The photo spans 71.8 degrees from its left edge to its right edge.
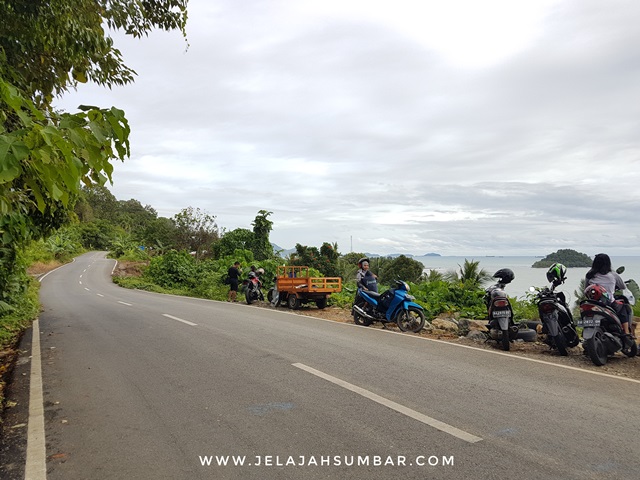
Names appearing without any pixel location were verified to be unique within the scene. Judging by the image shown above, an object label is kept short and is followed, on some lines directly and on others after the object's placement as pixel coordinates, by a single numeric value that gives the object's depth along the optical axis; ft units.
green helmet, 25.16
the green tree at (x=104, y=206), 299.17
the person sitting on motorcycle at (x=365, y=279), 38.15
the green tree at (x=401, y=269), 131.38
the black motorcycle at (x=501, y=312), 25.66
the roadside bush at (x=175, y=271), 103.30
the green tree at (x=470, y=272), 54.75
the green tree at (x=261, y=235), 126.00
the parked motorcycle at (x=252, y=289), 58.90
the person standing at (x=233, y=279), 63.46
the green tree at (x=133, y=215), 295.32
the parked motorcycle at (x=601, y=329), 21.71
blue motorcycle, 33.30
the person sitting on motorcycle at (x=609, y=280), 22.74
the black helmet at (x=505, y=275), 26.68
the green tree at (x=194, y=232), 148.77
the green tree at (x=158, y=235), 173.06
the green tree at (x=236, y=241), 126.00
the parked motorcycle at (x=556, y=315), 24.13
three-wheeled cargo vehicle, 48.61
